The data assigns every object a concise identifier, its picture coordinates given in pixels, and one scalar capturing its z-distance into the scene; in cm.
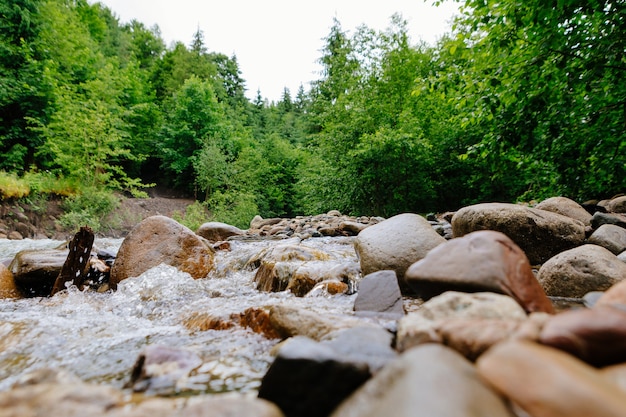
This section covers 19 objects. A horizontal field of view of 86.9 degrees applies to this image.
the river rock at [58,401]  129
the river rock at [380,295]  271
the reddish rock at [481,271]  189
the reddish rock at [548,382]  88
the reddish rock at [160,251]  490
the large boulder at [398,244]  360
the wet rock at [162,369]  173
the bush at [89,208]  1294
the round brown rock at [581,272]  284
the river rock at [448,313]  156
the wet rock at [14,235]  1151
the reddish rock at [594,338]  113
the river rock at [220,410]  117
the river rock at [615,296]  170
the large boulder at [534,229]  395
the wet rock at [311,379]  133
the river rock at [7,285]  443
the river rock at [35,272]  467
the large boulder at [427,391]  91
